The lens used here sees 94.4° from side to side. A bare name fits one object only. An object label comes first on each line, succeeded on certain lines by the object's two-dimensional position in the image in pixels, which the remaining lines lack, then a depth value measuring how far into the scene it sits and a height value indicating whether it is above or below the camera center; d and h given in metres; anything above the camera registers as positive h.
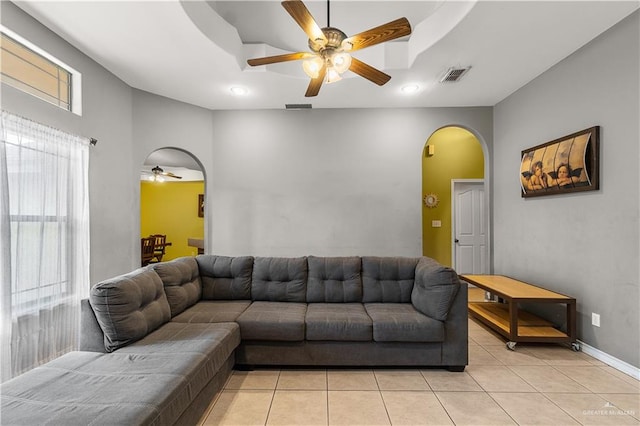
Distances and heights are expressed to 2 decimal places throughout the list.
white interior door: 5.71 -0.20
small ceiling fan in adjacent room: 7.15 +1.01
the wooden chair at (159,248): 7.59 -0.84
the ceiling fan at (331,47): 1.96 +1.25
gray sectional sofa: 1.44 -0.87
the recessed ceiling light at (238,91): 3.76 +1.61
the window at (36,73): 2.32 +1.25
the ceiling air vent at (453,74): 3.25 +1.59
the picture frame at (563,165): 2.74 +0.50
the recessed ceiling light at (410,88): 3.71 +1.60
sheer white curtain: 2.21 -0.21
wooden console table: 2.86 -1.17
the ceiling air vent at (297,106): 4.33 +1.60
